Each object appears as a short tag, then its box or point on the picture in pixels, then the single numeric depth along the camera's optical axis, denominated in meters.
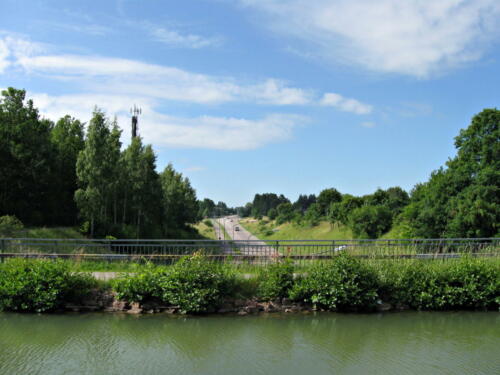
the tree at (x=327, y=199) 75.00
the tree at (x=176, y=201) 46.66
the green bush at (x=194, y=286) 13.36
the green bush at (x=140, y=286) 13.59
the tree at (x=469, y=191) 28.08
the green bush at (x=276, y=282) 14.15
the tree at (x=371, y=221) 49.81
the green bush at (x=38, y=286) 13.31
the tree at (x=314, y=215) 74.53
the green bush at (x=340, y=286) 13.78
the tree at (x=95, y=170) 31.27
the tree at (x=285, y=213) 102.89
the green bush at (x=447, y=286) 14.52
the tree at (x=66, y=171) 35.56
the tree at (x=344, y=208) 59.78
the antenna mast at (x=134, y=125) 49.27
